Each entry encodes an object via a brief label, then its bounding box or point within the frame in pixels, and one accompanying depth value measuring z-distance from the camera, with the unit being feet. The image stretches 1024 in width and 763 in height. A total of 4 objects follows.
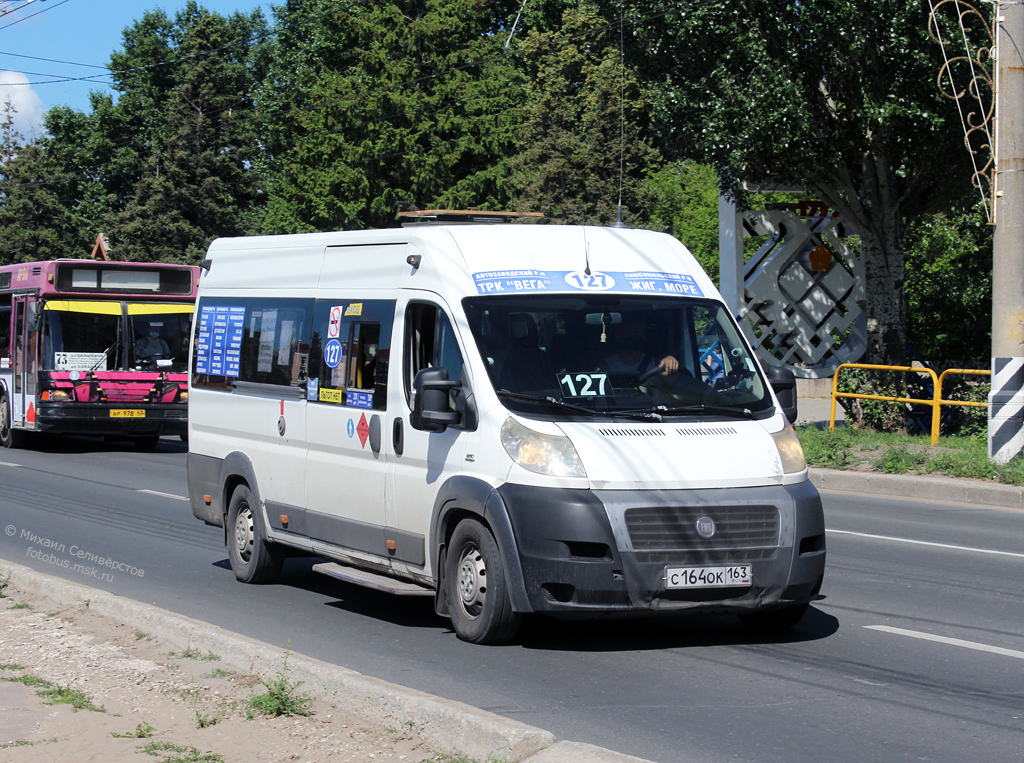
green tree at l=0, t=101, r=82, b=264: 224.33
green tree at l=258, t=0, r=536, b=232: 161.68
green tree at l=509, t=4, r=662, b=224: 134.10
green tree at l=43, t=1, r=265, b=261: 203.21
